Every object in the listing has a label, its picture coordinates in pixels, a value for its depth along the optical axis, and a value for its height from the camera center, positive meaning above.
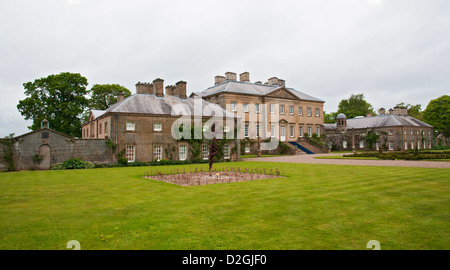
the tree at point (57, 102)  40.00 +6.29
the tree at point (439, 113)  65.69 +7.05
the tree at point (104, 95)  48.38 +8.66
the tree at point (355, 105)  82.33 +11.14
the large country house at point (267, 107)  45.16 +6.26
